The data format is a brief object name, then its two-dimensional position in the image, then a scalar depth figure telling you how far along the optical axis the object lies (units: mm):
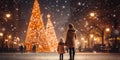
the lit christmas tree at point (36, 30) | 40063
